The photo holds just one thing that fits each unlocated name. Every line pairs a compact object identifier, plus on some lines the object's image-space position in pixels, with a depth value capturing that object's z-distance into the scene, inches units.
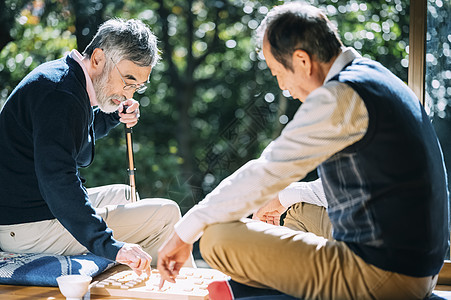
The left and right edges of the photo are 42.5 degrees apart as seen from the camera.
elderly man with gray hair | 89.6
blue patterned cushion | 96.6
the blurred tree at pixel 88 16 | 184.9
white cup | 85.1
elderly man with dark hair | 63.5
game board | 91.4
